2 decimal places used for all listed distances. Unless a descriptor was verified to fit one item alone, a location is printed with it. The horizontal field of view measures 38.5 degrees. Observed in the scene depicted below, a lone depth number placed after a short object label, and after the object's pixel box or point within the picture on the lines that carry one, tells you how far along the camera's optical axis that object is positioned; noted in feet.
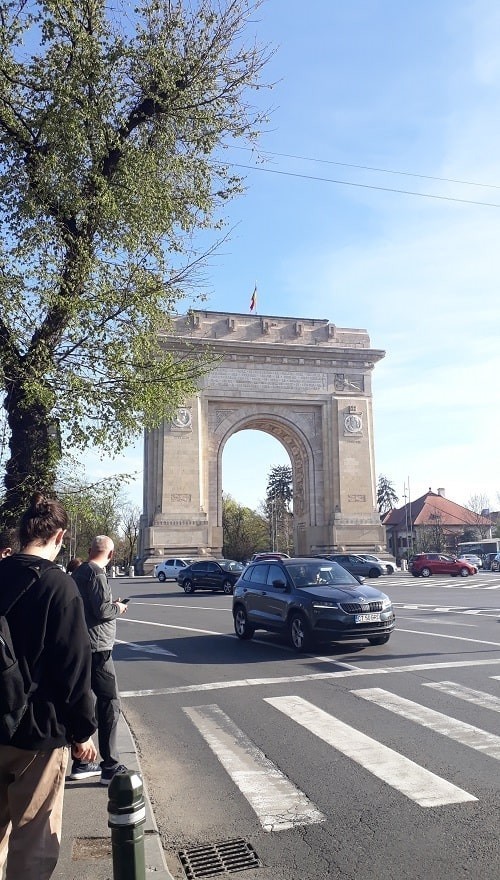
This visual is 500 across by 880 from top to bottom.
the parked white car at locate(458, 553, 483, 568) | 192.82
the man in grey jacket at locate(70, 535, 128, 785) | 18.40
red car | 141.49
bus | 218.38
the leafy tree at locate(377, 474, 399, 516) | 352.08
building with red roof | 249.75
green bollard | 8.82
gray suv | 37.42
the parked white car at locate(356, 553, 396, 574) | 132.12
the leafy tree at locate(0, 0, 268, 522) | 23.16
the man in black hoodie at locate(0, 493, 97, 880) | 9.96
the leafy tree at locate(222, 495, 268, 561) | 266.98
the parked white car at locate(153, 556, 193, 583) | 135.44
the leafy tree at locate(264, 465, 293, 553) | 283.94
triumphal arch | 151.33
